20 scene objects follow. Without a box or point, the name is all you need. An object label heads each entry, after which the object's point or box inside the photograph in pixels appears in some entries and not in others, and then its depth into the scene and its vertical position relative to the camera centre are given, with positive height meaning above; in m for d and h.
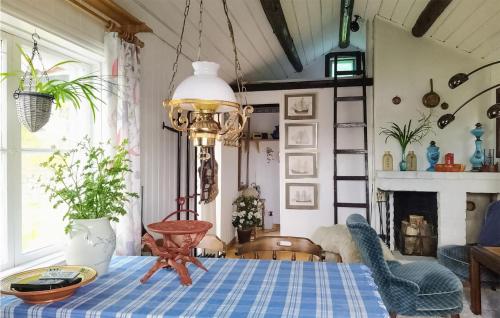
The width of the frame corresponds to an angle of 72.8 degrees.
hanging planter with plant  1.41 +0.29
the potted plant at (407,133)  4.14 +0.36
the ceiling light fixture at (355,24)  4.68 +1.94
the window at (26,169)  1.59 -0.03
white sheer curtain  2.05 +0.31
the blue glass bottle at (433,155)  4.02 +0.09
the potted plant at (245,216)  5.25 -0.84
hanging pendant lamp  1.23 +0.22
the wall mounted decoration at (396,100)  4.27 +0.79
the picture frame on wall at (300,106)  4.83 +0.81
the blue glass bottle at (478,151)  3.85 +0.13
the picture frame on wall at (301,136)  4.84 +0.38
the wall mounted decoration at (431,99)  4.12 +0.77
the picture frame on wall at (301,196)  4.84 -0.48
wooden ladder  4.48 +0.17
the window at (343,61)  5.91 +1.81
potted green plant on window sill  1.45 -0.22
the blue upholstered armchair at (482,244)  2.99 -0.83
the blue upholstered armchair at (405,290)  2.18 -0.83
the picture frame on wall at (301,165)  4.84 -0.04
